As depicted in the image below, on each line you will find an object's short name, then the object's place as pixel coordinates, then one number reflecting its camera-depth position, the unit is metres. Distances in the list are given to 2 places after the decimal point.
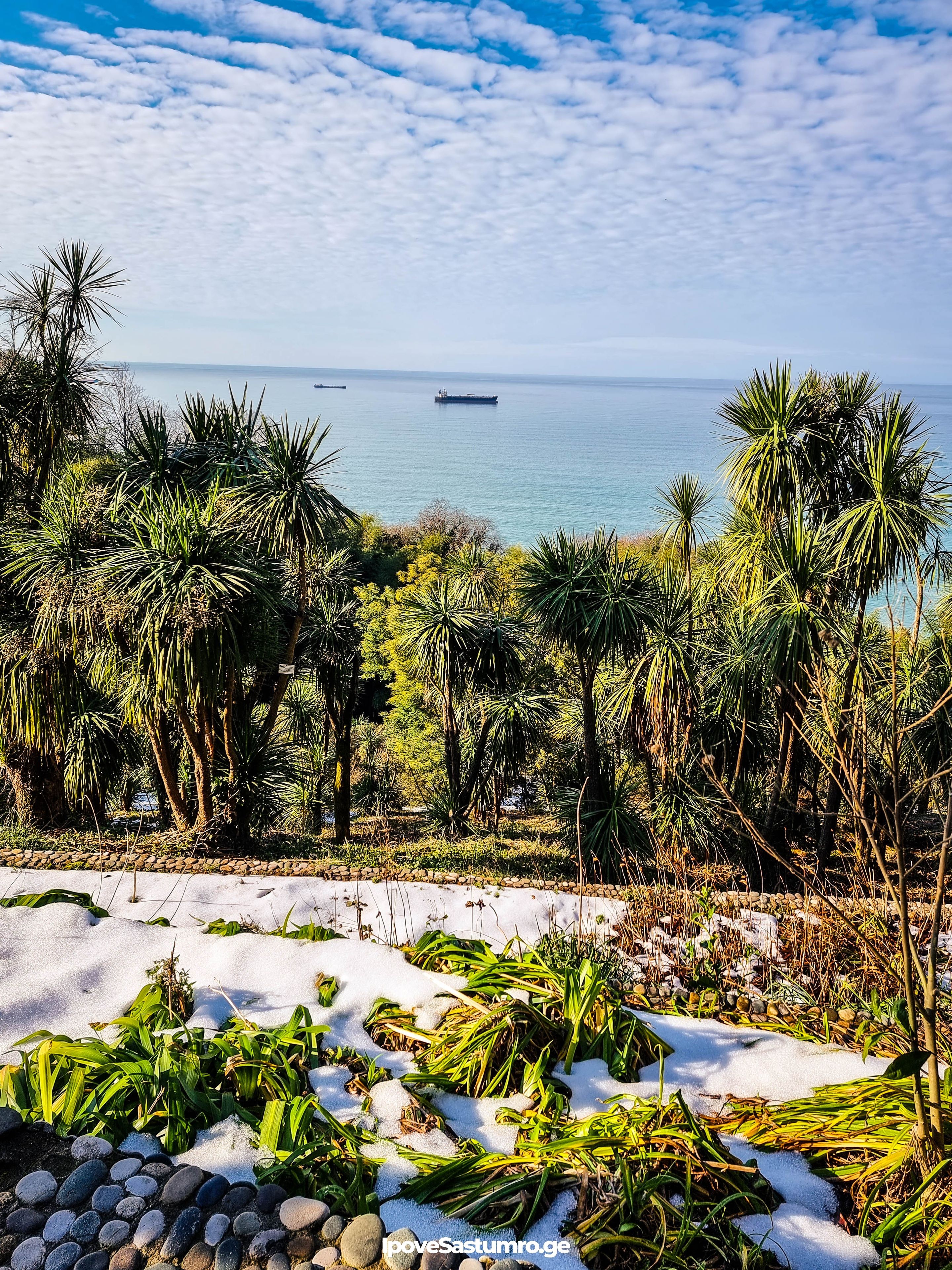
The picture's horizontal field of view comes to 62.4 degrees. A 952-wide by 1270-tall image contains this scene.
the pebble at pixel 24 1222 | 1.99
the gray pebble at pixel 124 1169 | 2.17
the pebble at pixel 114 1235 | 1.98
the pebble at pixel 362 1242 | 1.95
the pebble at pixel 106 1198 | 2.07
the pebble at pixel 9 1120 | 2.28
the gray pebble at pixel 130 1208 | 2.05
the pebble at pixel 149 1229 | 1.99
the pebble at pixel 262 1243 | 1.96
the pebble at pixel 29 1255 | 1.90
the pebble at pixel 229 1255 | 1.93
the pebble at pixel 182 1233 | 1.96
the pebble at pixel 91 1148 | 2.23
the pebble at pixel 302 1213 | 2.04
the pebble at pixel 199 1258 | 1.94
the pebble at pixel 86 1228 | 1.99
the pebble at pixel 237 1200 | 2.09
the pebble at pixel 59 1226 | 1.99
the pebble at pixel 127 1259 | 1.91
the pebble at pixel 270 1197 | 2.09
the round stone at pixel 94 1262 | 1.91
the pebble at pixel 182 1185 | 2.10
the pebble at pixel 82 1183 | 2.10
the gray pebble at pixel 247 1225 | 2.01
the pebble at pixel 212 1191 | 2.10
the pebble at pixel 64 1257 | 1.90
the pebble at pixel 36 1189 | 2.09
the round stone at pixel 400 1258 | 1.94
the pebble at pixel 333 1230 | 2.01
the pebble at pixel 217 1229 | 2.00
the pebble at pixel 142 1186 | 2.12
